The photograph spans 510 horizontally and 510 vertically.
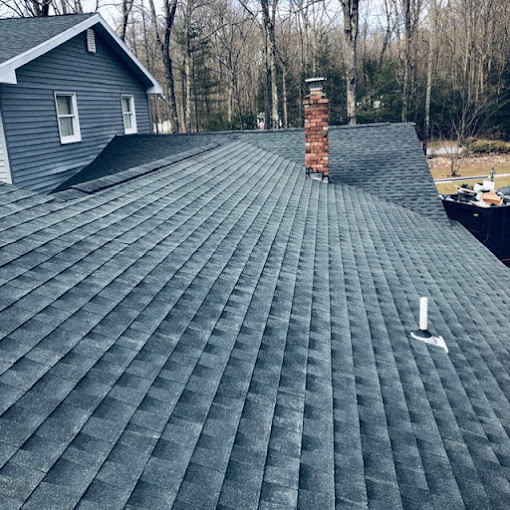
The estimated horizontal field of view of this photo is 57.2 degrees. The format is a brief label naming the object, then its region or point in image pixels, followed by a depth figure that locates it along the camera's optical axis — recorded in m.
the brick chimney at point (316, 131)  11.97
